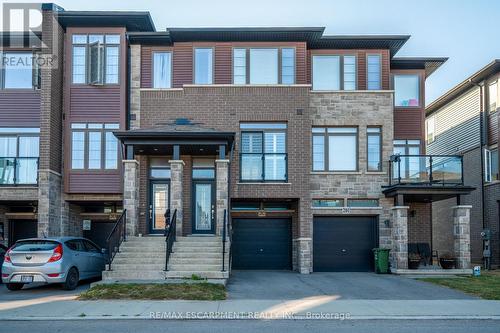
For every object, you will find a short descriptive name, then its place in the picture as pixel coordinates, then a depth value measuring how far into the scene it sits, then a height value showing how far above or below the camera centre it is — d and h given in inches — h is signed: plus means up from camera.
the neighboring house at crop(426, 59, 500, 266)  926.4 +119.7
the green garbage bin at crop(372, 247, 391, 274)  781.6 -74.3
